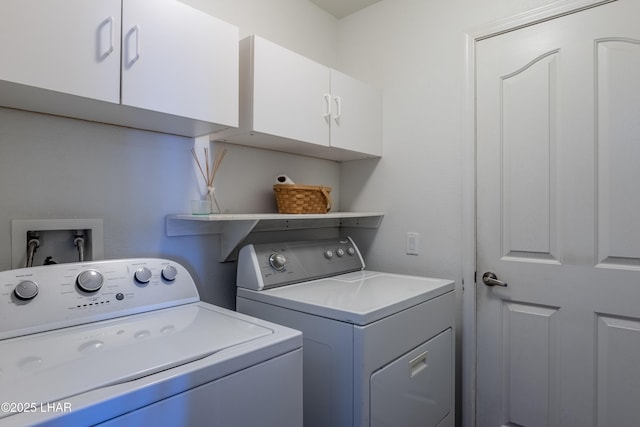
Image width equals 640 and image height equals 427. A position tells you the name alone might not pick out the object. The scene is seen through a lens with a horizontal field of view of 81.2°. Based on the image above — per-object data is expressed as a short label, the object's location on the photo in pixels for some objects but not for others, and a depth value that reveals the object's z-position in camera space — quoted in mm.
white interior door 1504
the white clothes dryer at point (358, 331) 1235
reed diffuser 1661
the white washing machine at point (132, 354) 712
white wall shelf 1518
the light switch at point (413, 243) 2064
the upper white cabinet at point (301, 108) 1521
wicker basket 1754
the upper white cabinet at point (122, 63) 974
